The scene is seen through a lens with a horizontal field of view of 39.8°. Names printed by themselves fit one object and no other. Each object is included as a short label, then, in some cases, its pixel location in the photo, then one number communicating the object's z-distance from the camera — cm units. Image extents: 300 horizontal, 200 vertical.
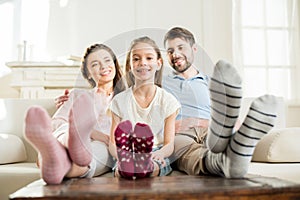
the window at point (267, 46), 317
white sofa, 139
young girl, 125
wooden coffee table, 78
